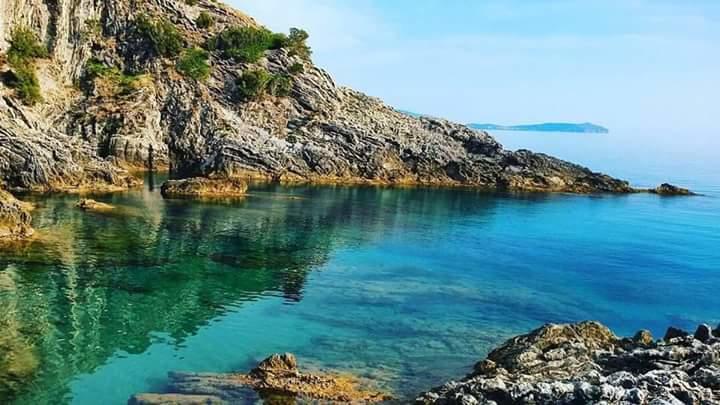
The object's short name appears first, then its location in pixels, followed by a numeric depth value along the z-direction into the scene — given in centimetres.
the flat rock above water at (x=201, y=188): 8050
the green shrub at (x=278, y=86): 11838
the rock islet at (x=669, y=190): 11538
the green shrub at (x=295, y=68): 12269
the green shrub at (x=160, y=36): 11419
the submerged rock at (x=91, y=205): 6569
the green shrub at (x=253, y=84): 11438
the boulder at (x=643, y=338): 3037
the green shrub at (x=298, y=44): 12850
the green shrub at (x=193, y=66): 11325
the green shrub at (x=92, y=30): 11175
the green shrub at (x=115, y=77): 10888
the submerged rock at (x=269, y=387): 2530
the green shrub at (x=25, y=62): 9675
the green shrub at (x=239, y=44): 12050
